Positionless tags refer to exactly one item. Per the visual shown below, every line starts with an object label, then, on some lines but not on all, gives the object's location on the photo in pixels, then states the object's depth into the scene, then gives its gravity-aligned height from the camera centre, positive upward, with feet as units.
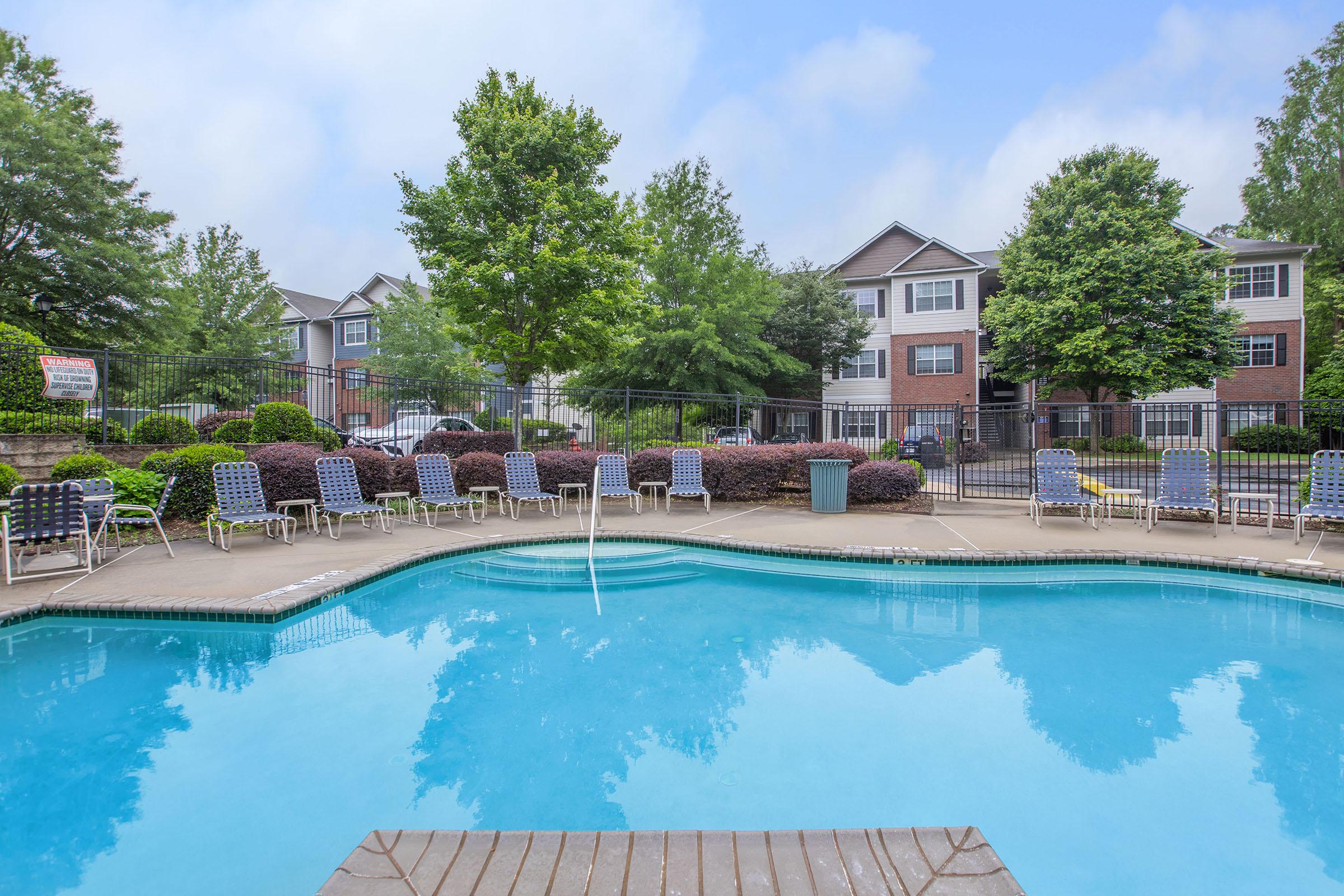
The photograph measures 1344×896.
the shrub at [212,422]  45.21 +1.50
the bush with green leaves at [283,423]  37.55 +1.08
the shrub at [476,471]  41.83 -2.14
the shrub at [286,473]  32.71 -1.61
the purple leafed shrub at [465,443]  46.03 -0.35
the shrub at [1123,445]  80.28 -2.26
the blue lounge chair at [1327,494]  28.35 -3.20
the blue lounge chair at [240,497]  28.40 -2.51
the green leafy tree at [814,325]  97.04 +16.42
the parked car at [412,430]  58.23 +0.97
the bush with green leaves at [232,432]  37.47 +0.62
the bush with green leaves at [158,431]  37.19 +0.71
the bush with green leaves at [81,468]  28.78 -1.04
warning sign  32.30 +3.49
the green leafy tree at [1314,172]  96.63 +40.46
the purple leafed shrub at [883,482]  40.50 -3.24
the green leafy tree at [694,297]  77.20 +17.15
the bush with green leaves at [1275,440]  67.26 -1.66
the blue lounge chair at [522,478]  39.40 -2.52
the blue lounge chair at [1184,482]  31.86 -2.85
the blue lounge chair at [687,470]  41.50 -2.33
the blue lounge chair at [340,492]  31.71 -2.65
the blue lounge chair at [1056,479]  35.06 -2.84
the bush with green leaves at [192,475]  31.53 -1.59
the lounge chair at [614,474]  41.06 -2.45
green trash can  39.91 -3.37
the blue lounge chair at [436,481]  35.99 -2.46
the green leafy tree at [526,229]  47.42 +16.02
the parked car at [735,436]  55.20 -0.20
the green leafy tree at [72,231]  65.51 +23.34
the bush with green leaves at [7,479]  27.61 -1.44
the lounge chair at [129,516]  24.90 -3.09
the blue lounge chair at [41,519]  21.34 -2.52
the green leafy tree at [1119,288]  77.56 +17.29
